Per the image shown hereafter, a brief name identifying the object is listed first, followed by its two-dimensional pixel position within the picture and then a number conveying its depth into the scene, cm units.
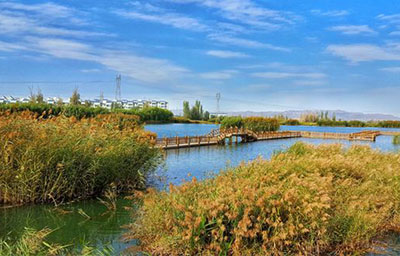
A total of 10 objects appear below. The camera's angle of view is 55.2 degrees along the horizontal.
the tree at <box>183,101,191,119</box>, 8500
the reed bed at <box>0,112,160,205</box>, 933
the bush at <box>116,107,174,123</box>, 6285
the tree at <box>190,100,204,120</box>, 8488
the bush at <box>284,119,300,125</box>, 7794
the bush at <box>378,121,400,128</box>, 7581
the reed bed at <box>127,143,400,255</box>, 566
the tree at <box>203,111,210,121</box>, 8519
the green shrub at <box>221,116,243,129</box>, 4042
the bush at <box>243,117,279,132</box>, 4319
